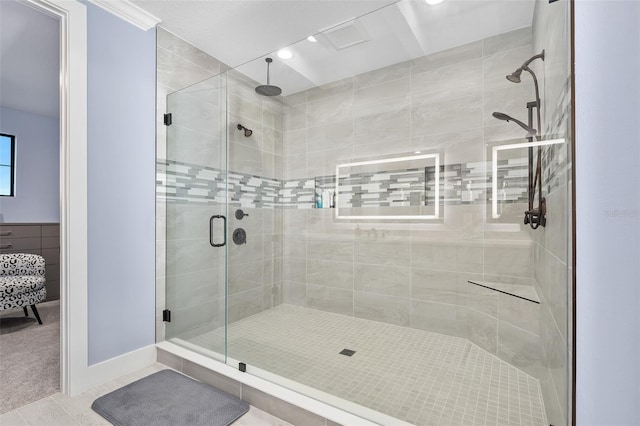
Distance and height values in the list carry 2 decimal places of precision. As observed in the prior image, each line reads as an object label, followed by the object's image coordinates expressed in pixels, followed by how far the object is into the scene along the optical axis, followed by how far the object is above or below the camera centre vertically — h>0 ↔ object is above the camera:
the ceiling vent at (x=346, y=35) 1.94 +1.18
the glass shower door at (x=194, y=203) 2.25 +0.06
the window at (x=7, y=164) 3.98 +0.63
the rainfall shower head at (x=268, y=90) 2.22 +0.91
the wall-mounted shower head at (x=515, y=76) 1.48 +0.69
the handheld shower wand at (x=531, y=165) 1.35 +0.21
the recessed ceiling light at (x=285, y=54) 2.13 +1.13
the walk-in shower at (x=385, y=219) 1.43 -0.05
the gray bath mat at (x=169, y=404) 1.52 -1.07
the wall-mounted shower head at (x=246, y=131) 2.26 +0.61
